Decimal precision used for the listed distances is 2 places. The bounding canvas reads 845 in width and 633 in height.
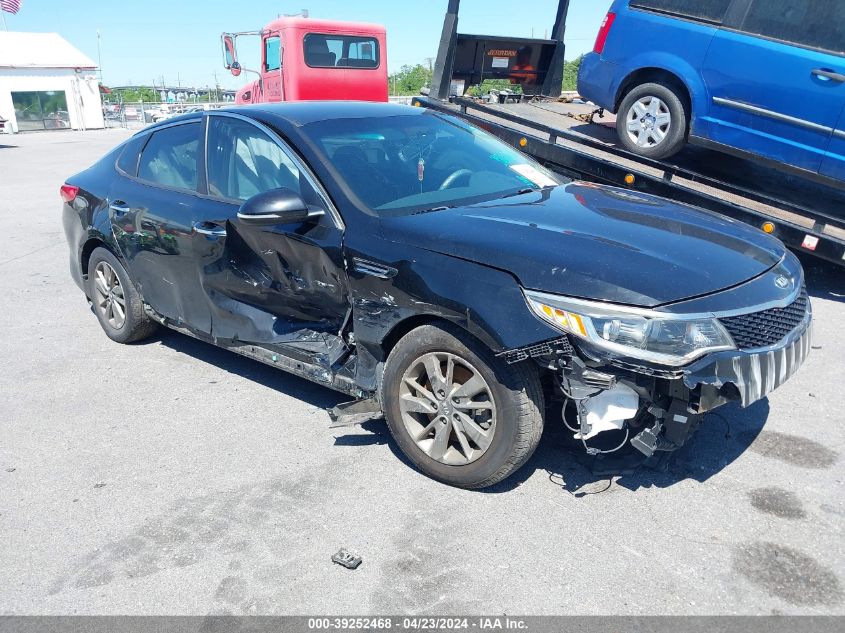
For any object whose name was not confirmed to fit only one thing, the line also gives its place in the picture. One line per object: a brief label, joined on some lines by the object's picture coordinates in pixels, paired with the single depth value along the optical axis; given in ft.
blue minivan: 19.29
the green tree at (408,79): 166.73
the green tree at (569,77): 83.84
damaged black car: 9.32
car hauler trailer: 20.06
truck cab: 44.09
